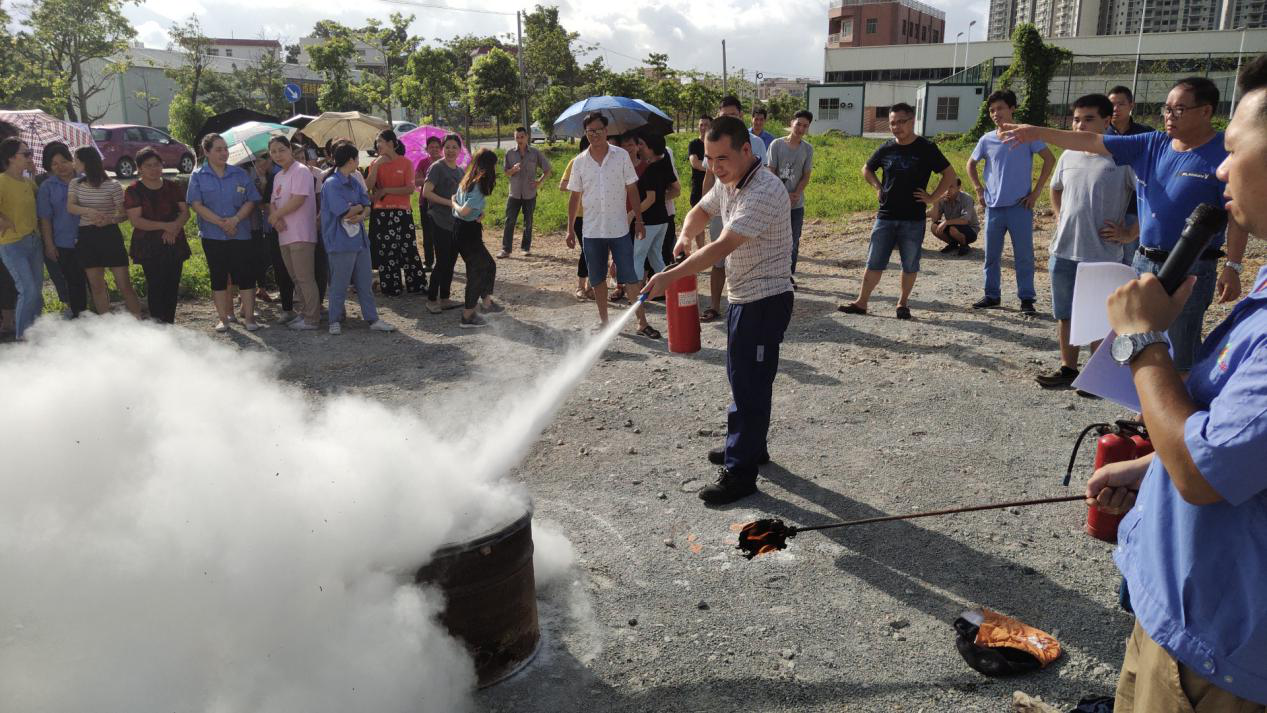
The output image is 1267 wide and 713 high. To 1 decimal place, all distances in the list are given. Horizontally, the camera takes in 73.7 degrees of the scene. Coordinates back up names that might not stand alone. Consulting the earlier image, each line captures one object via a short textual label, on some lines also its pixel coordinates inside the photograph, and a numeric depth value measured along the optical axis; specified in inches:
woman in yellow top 316.5
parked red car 1103.0
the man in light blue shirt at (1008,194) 313.9
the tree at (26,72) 1078.8
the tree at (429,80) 1526.8
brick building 3336.6
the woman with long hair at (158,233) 329.1
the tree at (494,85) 1499.8
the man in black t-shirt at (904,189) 318.0
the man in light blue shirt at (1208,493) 58.7
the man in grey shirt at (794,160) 381.7
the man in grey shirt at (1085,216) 244.7
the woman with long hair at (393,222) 384.8
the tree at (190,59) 1651.1
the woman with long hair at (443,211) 381.7
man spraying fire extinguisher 180.5
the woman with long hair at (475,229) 342.3
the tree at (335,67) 1590.8
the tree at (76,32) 1115.9
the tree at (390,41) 1555.1
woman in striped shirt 328.2
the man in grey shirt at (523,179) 496.4
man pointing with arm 183.8
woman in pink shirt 335.0
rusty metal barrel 120.8
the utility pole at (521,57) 1284.4
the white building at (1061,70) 1966.0
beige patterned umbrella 571.2
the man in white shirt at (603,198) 315.0
